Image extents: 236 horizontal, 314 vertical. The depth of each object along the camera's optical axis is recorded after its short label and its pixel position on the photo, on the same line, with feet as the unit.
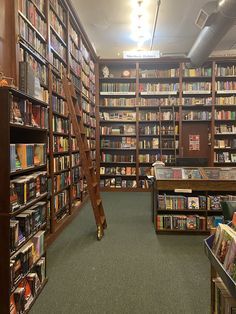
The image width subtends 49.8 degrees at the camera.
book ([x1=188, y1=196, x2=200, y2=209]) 11.82
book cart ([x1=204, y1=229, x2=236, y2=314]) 3.41
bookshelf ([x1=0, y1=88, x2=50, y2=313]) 5.55
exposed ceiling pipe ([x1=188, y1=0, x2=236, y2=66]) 12.39
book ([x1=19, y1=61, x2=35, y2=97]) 7.27
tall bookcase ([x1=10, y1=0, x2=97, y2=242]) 9.46
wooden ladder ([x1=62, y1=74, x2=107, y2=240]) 11.41
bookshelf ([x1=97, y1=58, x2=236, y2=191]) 21.91
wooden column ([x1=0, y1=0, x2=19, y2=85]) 7.44
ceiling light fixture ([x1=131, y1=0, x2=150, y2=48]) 14.58
